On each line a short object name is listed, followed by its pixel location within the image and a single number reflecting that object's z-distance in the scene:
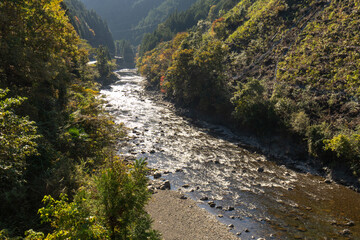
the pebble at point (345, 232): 15.16
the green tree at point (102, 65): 88.00
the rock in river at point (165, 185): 20.31
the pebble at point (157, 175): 22.46
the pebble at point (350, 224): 16.05
